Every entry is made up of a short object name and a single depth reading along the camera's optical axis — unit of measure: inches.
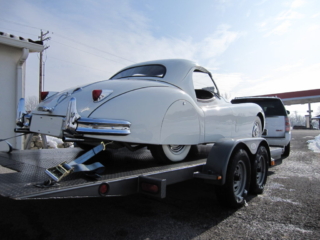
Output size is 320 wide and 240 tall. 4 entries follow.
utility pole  926.4
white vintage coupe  106.6
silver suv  270.7
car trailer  82.9
